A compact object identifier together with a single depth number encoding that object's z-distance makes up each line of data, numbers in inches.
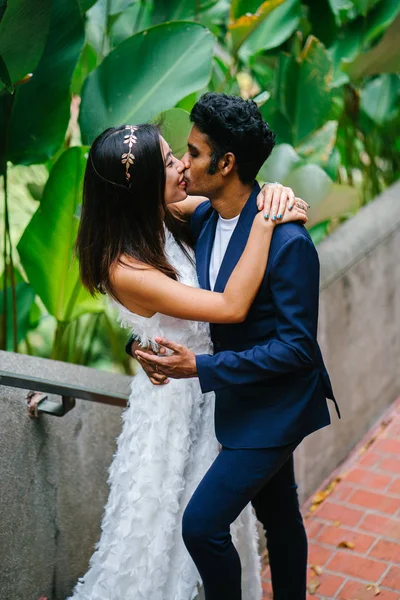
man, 95.4
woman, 98.3
